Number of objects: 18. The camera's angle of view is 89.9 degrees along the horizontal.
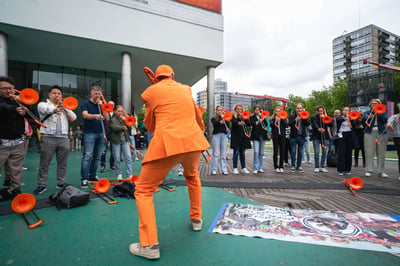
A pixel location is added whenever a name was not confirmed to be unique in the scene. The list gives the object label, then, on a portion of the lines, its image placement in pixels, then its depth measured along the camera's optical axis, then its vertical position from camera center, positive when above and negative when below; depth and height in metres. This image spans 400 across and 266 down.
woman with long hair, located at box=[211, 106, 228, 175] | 5.63 -0.07
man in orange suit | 1.76 -0.06
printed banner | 2.01 -1.06
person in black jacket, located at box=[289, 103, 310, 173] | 5.98 +0.09
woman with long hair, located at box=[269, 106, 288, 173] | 5.99 +0.01
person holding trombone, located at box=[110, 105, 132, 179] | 4.64 -0.16
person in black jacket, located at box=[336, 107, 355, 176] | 5.56 -0.34
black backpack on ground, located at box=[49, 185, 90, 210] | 3.00 -0.95
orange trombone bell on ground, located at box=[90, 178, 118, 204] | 3.56 -0.94
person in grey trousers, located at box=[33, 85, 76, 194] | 3.76 +0.01
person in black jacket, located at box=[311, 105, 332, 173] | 6.01 +0.03
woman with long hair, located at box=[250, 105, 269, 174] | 5.84 +0.01
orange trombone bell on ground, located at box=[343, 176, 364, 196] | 3.84 -0.97
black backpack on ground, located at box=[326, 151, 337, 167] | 6.82 -0.86
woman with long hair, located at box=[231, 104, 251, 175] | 5.74 -0.02
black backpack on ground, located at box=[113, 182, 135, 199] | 3.55 -0.98
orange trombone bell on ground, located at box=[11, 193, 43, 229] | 2.64 -0.91
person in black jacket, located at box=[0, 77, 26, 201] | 3.24 +0.01
